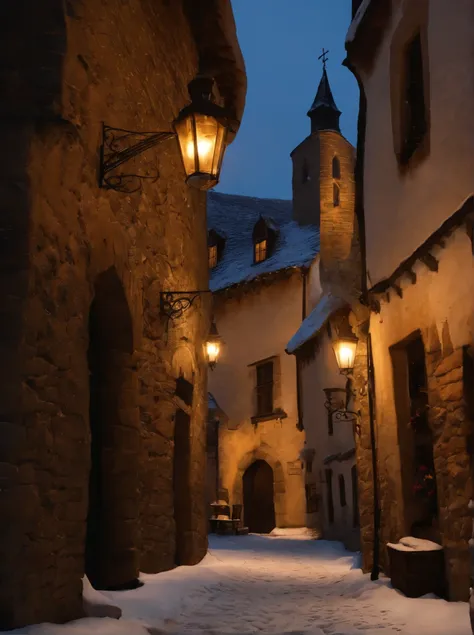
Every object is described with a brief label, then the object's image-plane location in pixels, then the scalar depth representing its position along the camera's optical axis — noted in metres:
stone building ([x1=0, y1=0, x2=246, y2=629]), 4.05
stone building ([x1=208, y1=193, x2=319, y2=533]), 20.34
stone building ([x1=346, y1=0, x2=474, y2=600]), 5.64
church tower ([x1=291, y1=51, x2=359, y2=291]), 18.16
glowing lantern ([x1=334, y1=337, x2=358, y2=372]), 9.02
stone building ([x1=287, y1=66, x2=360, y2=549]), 14.16
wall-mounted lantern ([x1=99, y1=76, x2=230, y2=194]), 5.21
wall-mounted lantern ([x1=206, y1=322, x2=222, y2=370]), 10.84
